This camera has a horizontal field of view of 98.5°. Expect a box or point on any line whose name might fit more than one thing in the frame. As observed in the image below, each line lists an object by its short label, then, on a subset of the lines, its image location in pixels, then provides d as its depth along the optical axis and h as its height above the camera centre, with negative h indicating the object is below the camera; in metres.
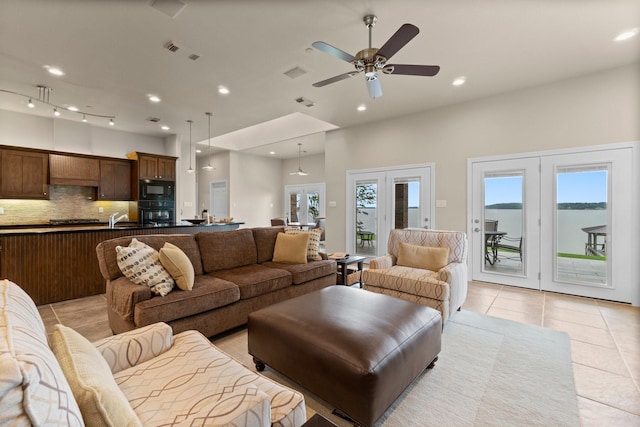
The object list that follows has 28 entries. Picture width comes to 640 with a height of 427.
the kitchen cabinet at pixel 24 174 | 4.95 +0.72
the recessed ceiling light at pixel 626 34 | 2.84 +1.89
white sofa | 0.56 -0.66
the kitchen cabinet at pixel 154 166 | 6.21 +1.10
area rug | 1.64 -1.20
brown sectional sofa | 2.25 -0.70
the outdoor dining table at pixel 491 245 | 4.50 -0.52
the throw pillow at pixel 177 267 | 2.46 -0.49
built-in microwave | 6.25 +0.54
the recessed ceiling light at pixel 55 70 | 3.55 +1.88
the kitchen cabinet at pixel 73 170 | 5.44 +0.88
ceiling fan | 2.25 +1.37
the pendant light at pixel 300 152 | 8.41 +2.07
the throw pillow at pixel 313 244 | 3.78 -0.42
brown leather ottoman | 1.45 -0.79
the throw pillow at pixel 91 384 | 0.74 -0.51
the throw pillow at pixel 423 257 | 3.26 -0.53
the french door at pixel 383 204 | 5.23 +0.19
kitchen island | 3.24 -0.62
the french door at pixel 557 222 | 3.60 -0.12
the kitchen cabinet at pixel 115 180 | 6.03 +0.74
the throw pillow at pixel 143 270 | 2.34 -0.49
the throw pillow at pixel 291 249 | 3.61 -0.47
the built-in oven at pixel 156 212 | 6.30 +0.02
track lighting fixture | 4.27 +1.90
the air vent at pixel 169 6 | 2.40 +1.84
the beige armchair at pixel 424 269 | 2.81 -0.66
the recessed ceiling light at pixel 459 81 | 3.83 +1.88
